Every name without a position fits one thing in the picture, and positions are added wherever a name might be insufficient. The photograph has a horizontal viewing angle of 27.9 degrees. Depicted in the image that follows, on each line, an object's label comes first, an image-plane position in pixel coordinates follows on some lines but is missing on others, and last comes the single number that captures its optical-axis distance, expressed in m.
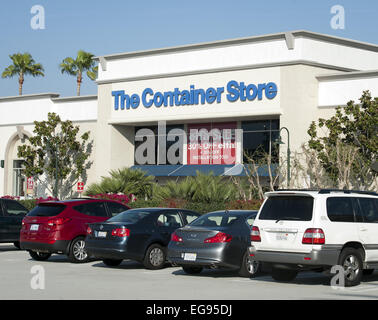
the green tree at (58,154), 48.38
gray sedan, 16.16
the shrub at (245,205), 28.66
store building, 37.94
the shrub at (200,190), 32.03
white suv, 14.38
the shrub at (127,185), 37.75
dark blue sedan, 17.73
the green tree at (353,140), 35.16
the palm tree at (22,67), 79.19
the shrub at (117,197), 34.75
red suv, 19.55
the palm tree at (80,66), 80.31
